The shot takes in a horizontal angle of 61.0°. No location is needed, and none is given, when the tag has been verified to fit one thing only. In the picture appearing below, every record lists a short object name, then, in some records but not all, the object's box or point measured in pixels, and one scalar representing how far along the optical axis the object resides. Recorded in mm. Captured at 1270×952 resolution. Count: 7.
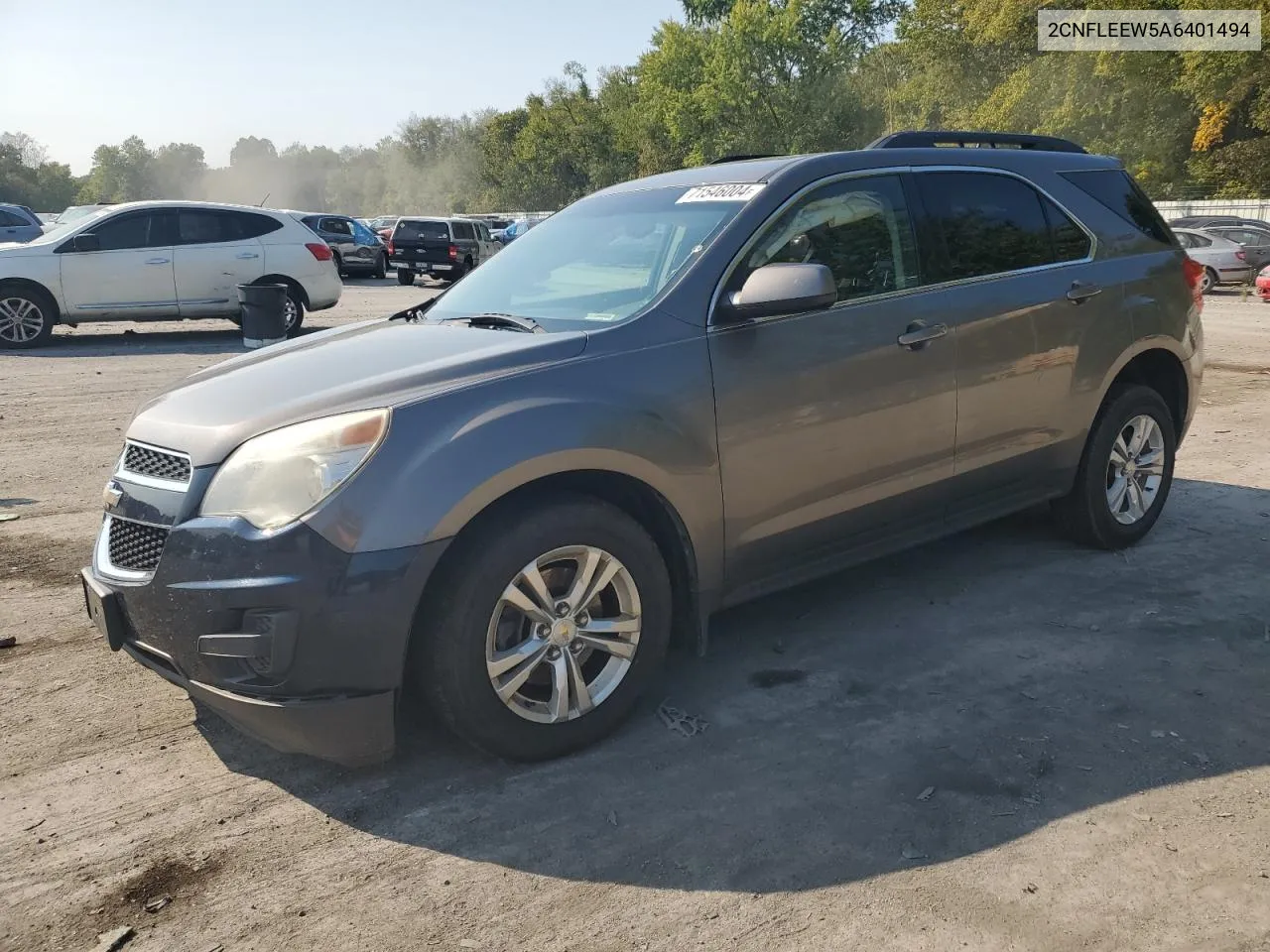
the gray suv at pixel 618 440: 2936
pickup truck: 27578
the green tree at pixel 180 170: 141250
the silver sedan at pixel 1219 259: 21875
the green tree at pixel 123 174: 137000
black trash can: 10914
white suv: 13445
